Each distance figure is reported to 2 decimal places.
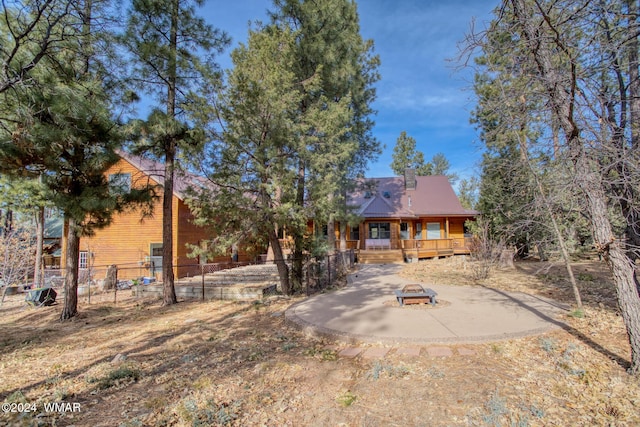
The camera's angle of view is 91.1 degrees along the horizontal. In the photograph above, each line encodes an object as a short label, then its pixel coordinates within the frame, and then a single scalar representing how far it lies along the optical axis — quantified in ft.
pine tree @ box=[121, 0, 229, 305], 27.99
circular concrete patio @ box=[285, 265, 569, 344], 16.30
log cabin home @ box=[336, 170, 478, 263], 66.03
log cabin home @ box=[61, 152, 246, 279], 51.26
